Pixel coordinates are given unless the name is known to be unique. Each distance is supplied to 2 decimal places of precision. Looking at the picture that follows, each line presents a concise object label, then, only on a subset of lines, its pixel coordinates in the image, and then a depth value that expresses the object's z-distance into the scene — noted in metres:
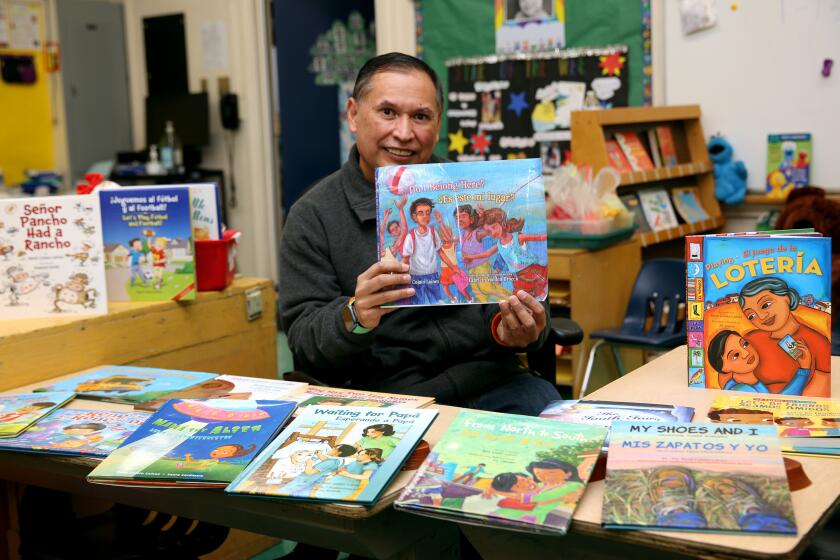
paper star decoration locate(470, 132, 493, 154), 5.34
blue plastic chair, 3.62
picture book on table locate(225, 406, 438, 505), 1.36
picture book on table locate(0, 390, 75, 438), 1.78
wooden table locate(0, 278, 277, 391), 2.21
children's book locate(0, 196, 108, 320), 2.33
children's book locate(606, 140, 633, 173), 4.15
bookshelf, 4.07
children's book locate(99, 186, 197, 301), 2.51
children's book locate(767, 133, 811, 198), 4.35
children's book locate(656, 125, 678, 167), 4.53
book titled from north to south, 1.24
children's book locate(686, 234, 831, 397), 1.83
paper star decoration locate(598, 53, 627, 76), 4.85
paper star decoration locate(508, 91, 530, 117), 5.19
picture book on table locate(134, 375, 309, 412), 1.90
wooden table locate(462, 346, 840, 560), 1.13
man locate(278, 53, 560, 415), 2.27
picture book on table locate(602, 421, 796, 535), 1.18
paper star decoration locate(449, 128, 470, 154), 5.43
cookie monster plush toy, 4.52
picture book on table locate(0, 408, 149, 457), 1.65
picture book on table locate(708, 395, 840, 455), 1.48
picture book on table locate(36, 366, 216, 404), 1.98
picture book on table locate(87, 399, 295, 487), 1.46
